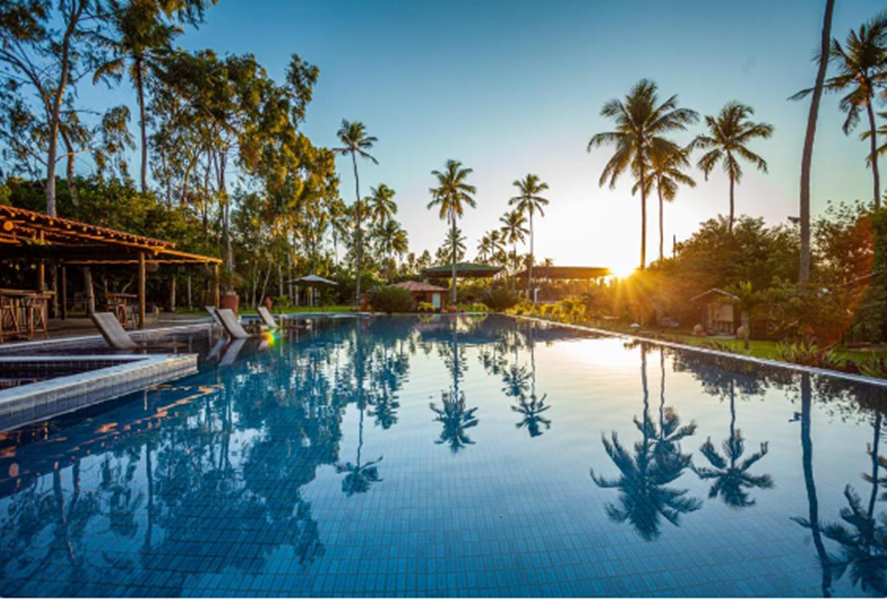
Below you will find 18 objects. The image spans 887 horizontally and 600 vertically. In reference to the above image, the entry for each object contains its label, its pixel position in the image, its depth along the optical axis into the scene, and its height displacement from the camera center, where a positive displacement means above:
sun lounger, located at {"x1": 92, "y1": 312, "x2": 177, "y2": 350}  9.11 -0.70
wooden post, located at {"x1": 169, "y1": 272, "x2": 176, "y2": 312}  24.12 +0.31
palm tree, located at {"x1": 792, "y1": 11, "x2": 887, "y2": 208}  15.84 +8.99
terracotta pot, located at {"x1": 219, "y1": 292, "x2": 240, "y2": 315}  17.98 -0.03
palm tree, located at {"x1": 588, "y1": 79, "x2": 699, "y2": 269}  17.97 +7.39
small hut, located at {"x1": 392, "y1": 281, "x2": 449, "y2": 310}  33.75 +0.71
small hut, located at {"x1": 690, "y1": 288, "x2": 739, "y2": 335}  15.98 -0.37
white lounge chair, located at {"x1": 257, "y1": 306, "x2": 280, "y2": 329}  16.26 -0.66
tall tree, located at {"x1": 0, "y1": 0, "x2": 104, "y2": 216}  13.89 +8.46
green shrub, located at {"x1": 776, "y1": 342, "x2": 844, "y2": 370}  8.11 -1.03
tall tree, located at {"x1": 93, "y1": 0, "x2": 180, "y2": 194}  14.84 +9.31
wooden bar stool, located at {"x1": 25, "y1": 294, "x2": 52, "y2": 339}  10.76 -0.39
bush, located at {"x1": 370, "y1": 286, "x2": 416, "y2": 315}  28.88 +0.11
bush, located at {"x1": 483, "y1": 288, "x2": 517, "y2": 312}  32.06 +0.17
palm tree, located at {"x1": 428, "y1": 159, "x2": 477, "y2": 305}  32.69 +8.30
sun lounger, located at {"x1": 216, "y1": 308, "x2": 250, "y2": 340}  12.96 -0.72
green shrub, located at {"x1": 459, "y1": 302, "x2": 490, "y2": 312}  32.91 -0.46
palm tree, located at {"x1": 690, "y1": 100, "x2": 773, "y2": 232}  23.30 +8.93
